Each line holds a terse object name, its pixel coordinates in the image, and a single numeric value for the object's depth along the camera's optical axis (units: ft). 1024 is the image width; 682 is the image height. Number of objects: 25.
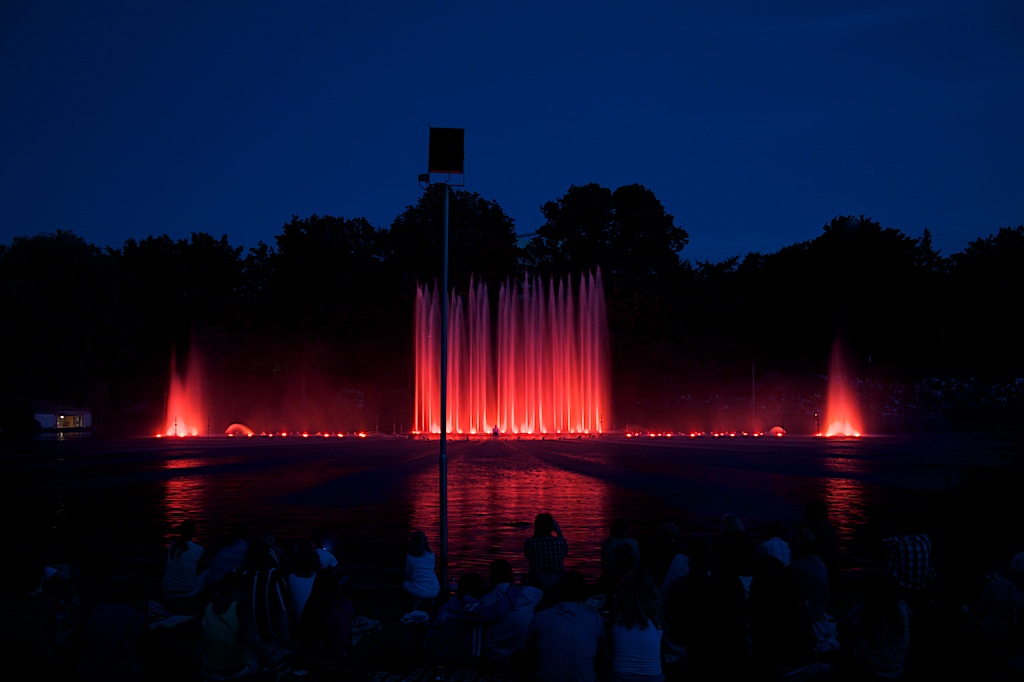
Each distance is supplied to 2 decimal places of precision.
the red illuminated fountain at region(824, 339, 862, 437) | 231.09
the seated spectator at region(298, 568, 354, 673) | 26.53
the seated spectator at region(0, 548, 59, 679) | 24.56
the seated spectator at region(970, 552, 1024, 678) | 27.04
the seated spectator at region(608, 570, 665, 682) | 23.85
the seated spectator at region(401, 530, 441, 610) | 35.42
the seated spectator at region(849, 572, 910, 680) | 25.54
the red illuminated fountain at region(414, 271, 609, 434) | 196.85
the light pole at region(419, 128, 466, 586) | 38.14
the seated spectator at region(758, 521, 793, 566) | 33.71
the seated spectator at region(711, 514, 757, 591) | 25.25
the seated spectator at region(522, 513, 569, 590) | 33.65
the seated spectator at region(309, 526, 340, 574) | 34.91
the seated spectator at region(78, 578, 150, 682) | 24.93
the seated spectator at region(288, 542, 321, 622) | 30.86
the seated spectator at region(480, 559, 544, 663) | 29.55
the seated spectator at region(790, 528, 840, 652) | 31.17
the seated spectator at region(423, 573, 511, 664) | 29.58
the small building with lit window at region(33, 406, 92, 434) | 247.91
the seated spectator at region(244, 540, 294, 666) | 29.17
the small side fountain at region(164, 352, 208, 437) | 240.12
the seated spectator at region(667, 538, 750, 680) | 24.17
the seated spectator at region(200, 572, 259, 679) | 26.91
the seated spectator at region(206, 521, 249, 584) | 35.53
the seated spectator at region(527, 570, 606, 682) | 23.80
